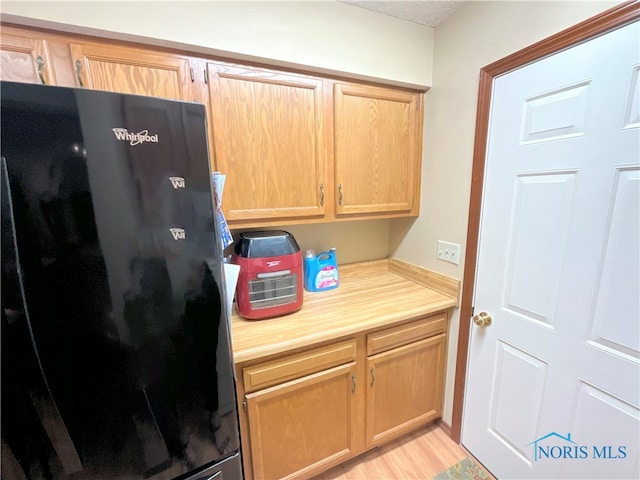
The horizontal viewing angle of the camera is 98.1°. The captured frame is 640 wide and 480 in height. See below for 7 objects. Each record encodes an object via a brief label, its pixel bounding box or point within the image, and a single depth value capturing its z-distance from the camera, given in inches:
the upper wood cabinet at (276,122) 38.2
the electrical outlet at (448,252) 57.7
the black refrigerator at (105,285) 22.9
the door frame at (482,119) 34.1
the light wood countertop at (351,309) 44.5
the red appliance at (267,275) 48.6
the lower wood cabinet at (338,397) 45.8
